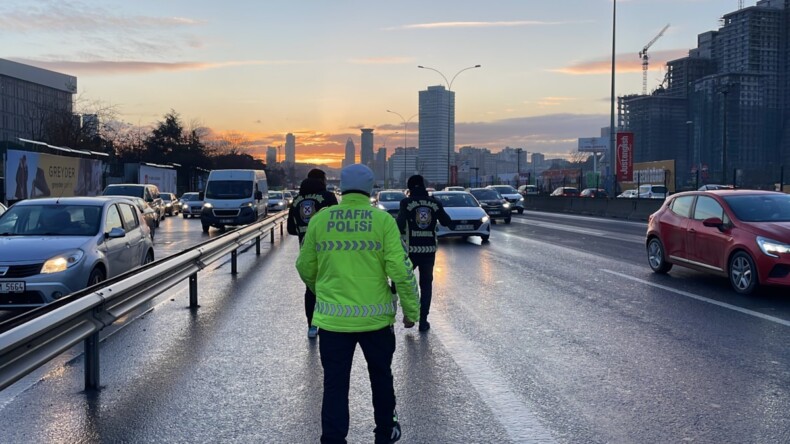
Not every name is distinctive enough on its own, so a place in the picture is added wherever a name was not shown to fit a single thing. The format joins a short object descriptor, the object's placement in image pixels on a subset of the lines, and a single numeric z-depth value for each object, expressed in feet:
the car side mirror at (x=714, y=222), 35.41
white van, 85.25
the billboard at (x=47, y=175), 88.48
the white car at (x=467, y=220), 64.95
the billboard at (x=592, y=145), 533.96
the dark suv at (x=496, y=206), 98.35
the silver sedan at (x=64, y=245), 28.09
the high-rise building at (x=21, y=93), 359.05
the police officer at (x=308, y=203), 26.04
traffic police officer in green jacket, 12.82
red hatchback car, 32.09
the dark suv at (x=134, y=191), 89.20
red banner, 130.82
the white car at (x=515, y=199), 132.92
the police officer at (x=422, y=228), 26.09
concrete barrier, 107.65
